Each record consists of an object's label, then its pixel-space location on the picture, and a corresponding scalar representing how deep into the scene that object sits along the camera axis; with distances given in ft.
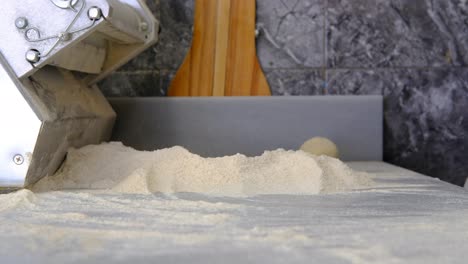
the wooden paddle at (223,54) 6.33
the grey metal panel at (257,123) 6.03
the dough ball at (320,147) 5.20
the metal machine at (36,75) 3.86
